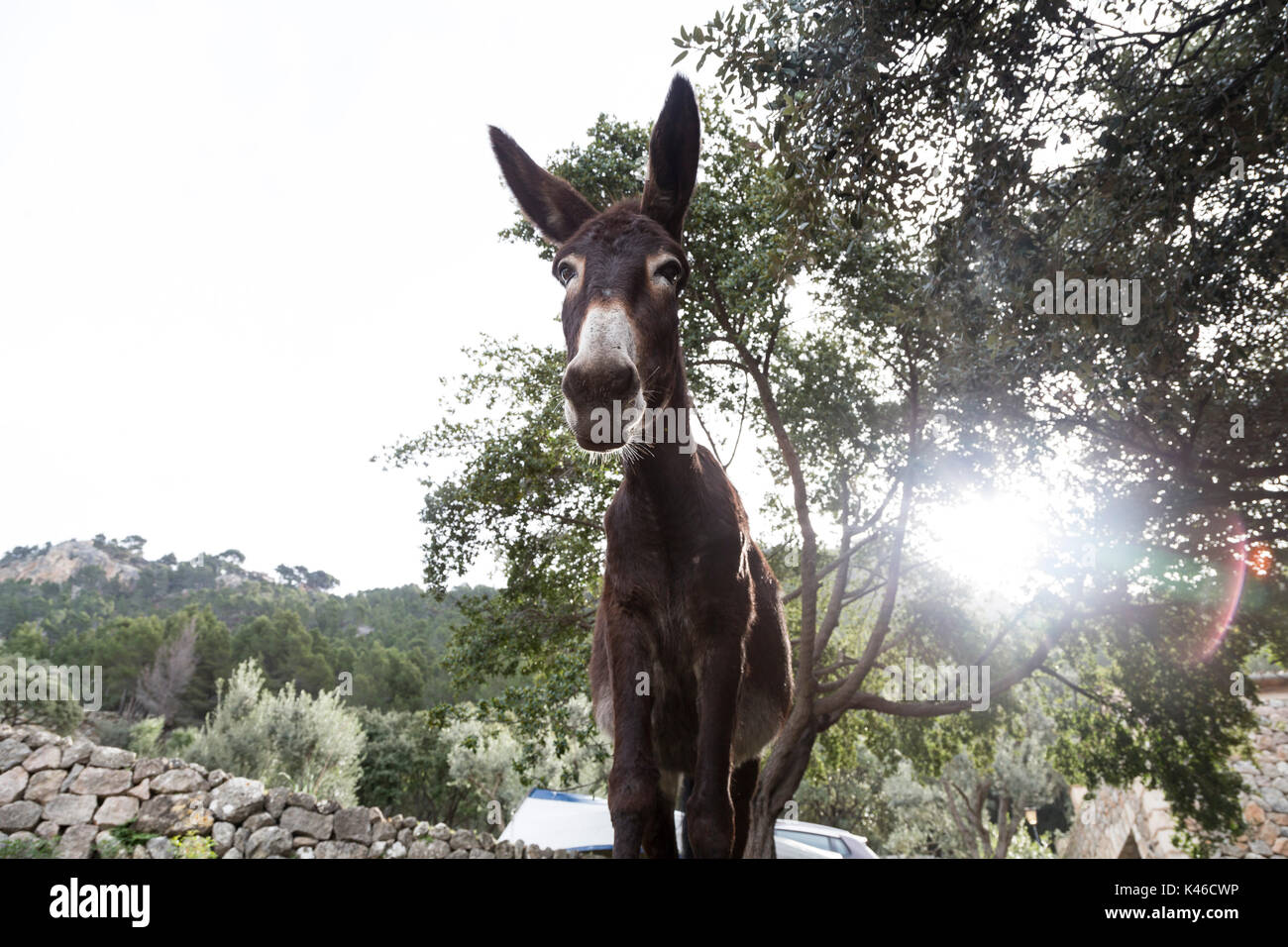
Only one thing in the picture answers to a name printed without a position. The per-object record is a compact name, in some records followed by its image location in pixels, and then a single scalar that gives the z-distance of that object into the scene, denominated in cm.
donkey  223
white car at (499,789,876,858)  1347
